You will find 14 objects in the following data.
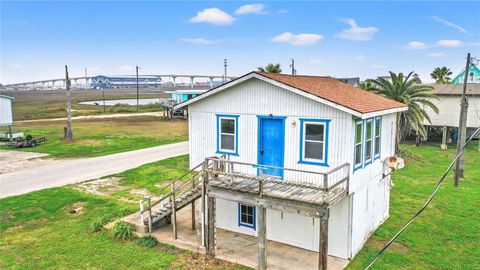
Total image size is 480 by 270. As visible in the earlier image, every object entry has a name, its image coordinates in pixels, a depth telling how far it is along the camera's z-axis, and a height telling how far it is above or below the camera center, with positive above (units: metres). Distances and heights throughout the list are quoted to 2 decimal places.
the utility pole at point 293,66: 55.19 +4.27
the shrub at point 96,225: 15.30 -5.14
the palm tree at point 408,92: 30.22 +0.26
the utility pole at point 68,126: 35.72 -2.76
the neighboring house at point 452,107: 34.91 -1.13
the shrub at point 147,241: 13.94 -5.30
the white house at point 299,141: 12.05 -1.56
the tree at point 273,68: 34.37 +2.49
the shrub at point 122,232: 14.52 -5.12
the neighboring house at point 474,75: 55.93 +2.95
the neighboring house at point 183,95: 58.44 +0.19
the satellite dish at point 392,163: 15.11 -2.68
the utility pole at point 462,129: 22.52 -2.06
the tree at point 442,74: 67.97 +3.79
